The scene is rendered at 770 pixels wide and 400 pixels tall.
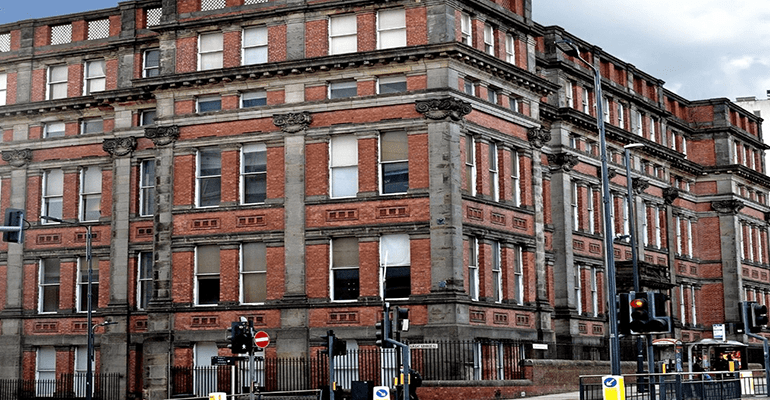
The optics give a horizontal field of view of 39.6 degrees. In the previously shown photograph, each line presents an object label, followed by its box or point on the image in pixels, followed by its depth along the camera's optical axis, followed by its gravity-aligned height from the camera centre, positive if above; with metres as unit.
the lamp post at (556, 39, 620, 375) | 28.52 +2.93
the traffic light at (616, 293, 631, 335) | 24.47 +0.89
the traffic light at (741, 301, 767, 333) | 32.47 +1.09
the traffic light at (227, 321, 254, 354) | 31.03 +0.60
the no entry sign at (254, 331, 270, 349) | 33.09 +0.58
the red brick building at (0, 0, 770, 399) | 42.75 +7.71
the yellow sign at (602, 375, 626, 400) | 23.69 -0.74
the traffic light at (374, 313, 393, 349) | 29.64 +0.70
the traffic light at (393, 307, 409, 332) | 30.23 +1.06
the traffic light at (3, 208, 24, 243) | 30.75 +3.97
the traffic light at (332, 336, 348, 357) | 31.00 +0.34
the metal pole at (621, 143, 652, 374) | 38.22 +3.57
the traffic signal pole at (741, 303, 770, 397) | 33.09 +1.02
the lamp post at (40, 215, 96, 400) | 43.92 +1.15
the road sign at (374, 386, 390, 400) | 27.03 -0.91
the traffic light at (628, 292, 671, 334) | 23.91 +0.87
